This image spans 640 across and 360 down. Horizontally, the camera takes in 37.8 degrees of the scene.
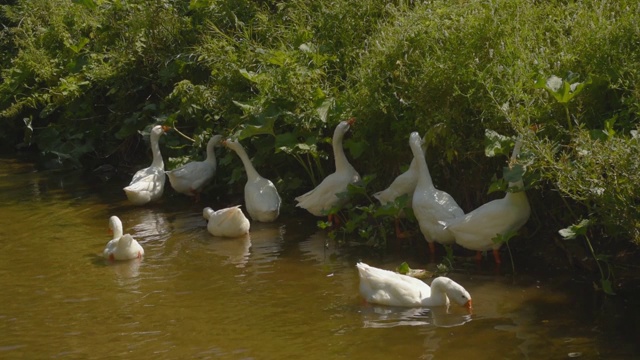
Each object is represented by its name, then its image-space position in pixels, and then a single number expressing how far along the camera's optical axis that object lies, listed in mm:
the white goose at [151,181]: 10305
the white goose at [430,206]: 7301
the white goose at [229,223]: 8586
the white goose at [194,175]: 10211
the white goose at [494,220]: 6867
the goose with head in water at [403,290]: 6297
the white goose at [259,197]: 9078
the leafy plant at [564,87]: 6555
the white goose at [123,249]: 7973
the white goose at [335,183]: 8539
